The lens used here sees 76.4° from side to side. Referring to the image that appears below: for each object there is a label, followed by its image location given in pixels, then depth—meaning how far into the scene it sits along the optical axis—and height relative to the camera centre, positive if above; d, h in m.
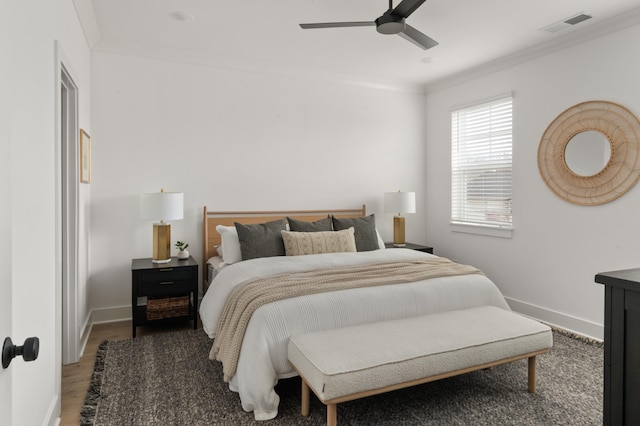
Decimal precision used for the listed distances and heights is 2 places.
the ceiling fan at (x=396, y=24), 2.60 +1.25
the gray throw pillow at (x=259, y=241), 3.68 -0.31
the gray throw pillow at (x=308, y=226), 4.07 -0.19
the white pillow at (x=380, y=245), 4.39 -0.41
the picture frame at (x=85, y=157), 3.16 +0.41
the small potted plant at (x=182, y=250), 3.94 -0.42
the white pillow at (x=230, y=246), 3.72 -0.36
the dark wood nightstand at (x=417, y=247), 4.77 -0.47
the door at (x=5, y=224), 0.80 -0.04
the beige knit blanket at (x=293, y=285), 2.48 -0.52
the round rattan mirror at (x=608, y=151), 3.24 +0.47
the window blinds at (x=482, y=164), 4.36 +0.49
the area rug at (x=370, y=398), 2.23 -1.15
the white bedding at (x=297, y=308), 2.29 -0.66
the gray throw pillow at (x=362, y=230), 4.23 -0.24
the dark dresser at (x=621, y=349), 1.14 -0.41
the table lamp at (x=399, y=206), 4.80 +0.01
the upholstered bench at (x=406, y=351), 1.97 -0.77
